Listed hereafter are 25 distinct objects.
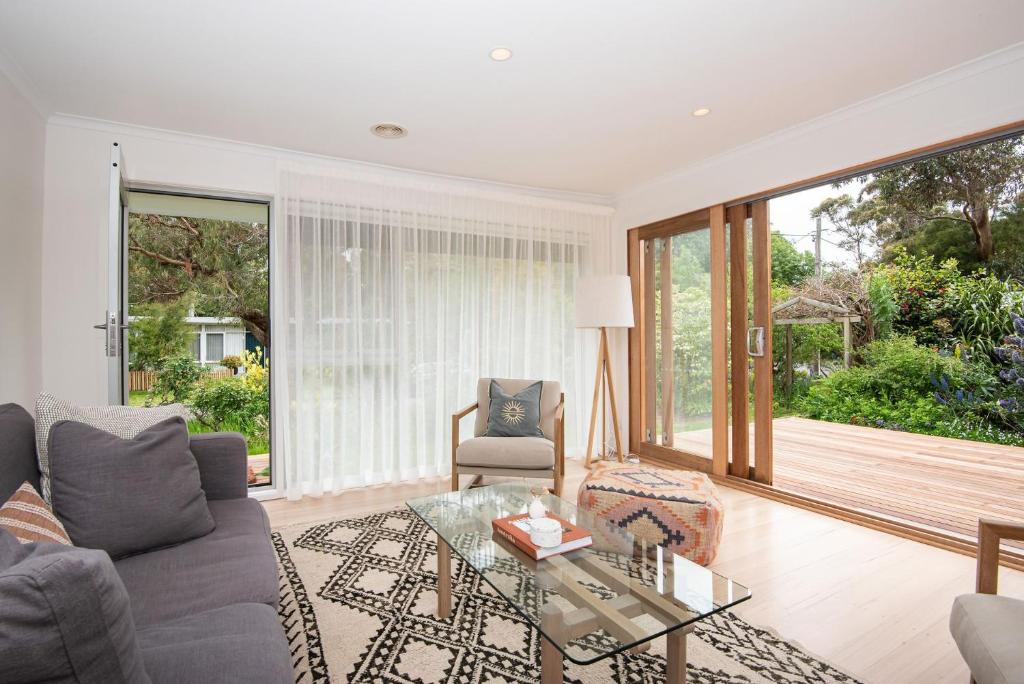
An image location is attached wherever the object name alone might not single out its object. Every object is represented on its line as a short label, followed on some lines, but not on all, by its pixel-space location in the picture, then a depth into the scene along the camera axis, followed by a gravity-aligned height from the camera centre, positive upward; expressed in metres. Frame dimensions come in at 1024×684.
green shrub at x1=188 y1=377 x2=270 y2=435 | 4.07 -0.42
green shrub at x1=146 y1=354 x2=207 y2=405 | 3.90 -0.19
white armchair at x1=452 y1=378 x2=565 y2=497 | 3.43 -0.72
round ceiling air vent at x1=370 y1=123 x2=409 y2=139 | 3.37 +1.47
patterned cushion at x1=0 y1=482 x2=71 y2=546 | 1.30 -0.43
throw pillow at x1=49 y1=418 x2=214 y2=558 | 1.63 -0.45
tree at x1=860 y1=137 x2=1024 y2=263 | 3.04 +1.01
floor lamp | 4.11 +0.36
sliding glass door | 3.83 +0.04
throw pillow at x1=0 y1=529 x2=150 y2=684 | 0.61 -0.33
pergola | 4.33 +0.25
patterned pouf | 2.54 -0.82
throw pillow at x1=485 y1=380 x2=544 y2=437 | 3.73 -0.49
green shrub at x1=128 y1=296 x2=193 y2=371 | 3.80 +0.15
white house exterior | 3.97 +0.12
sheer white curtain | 3.76 +0.30
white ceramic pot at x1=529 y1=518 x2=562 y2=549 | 1.82 -0.66
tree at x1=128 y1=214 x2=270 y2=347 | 3.83 +0.68
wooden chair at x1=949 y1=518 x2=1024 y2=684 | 1.23 -0.74
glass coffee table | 1.39 -0.75
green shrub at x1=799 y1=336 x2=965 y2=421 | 3.80 -0.36
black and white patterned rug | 1.78 -1.11
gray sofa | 1.14 -0.68
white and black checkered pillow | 1.74 -0.24
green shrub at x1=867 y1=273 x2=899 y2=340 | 3.98 +0.30
